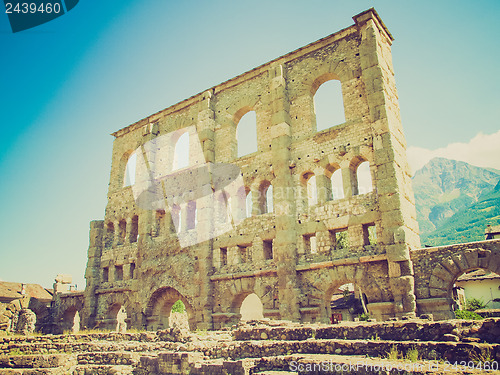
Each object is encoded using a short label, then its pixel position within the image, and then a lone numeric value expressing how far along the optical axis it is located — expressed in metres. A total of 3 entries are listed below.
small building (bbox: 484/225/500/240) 29.75
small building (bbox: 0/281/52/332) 17.16
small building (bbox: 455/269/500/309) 25.70
